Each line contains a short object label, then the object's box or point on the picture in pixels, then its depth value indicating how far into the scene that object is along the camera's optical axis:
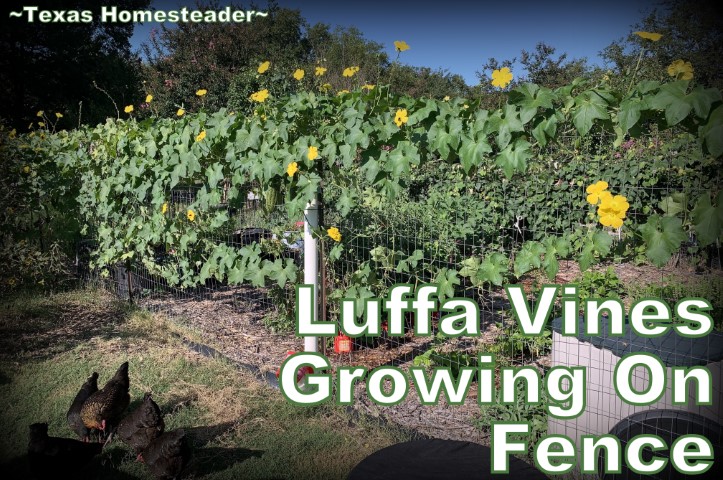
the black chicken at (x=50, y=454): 2.38
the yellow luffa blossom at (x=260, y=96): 3.10
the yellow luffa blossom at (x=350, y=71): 2.72
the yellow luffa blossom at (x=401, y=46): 2.59
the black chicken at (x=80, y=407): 2.91
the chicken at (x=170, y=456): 2.36
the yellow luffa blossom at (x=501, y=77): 2.30
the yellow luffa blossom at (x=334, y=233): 3.17
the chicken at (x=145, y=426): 2.57
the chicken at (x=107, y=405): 2.85
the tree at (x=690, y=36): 13.66
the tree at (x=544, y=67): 17.41
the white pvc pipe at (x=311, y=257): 3.35
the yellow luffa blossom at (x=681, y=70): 1.99
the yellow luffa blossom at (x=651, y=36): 1.94
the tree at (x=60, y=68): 18.05
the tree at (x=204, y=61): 16.89
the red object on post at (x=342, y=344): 3.48
